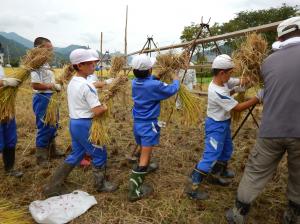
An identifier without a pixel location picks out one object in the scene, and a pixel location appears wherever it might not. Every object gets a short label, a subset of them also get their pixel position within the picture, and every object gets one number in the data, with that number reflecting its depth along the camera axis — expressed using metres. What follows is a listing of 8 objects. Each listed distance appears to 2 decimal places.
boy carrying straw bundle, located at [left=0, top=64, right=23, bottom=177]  2.82
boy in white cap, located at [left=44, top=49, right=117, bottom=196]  2.32
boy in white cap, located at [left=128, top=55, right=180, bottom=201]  2.44
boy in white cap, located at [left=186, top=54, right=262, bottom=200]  2.27
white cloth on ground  2.15
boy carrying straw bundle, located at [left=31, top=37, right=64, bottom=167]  3.05
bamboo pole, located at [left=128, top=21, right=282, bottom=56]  2.31
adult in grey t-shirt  1.69
